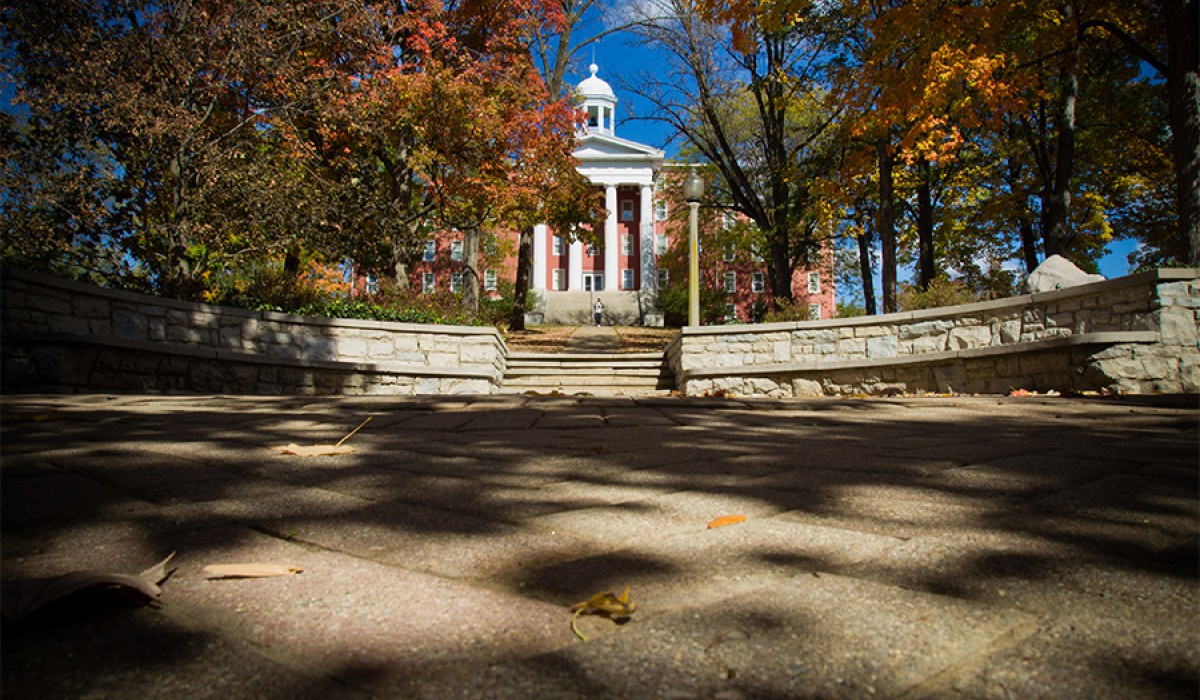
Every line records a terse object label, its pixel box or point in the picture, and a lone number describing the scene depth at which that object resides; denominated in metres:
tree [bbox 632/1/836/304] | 16.75
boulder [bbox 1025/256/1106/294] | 8.31
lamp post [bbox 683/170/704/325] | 10.80
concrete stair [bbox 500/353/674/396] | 10.55
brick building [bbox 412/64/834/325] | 42.06
